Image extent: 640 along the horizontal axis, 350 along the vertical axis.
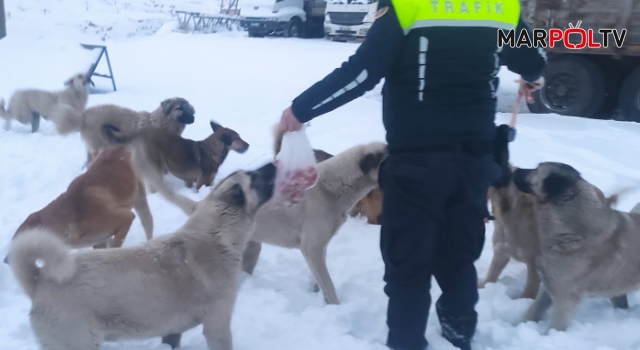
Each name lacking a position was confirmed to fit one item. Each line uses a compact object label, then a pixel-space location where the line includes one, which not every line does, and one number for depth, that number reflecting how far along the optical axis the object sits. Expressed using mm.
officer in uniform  2436
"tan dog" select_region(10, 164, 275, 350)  2459
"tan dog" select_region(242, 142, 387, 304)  3865
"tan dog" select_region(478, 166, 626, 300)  3641
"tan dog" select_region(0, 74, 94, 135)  7965
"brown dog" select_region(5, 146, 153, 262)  3636
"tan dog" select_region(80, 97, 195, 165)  5586
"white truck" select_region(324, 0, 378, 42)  19062
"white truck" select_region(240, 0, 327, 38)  22391
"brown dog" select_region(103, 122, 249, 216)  5411
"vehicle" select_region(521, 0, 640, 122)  8648
